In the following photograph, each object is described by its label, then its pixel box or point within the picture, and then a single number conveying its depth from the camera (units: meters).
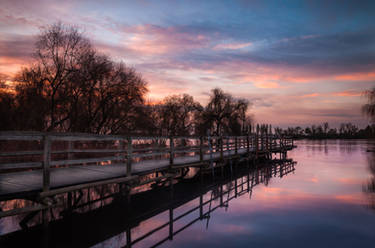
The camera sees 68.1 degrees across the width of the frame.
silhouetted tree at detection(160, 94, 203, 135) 48.69
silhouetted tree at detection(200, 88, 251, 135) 53.38
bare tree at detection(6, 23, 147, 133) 22.40
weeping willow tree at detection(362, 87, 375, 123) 41.00
